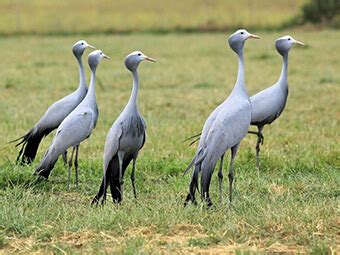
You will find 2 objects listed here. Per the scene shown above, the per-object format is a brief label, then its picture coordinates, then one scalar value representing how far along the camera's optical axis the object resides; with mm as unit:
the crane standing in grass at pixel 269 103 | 18562
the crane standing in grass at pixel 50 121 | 18375
